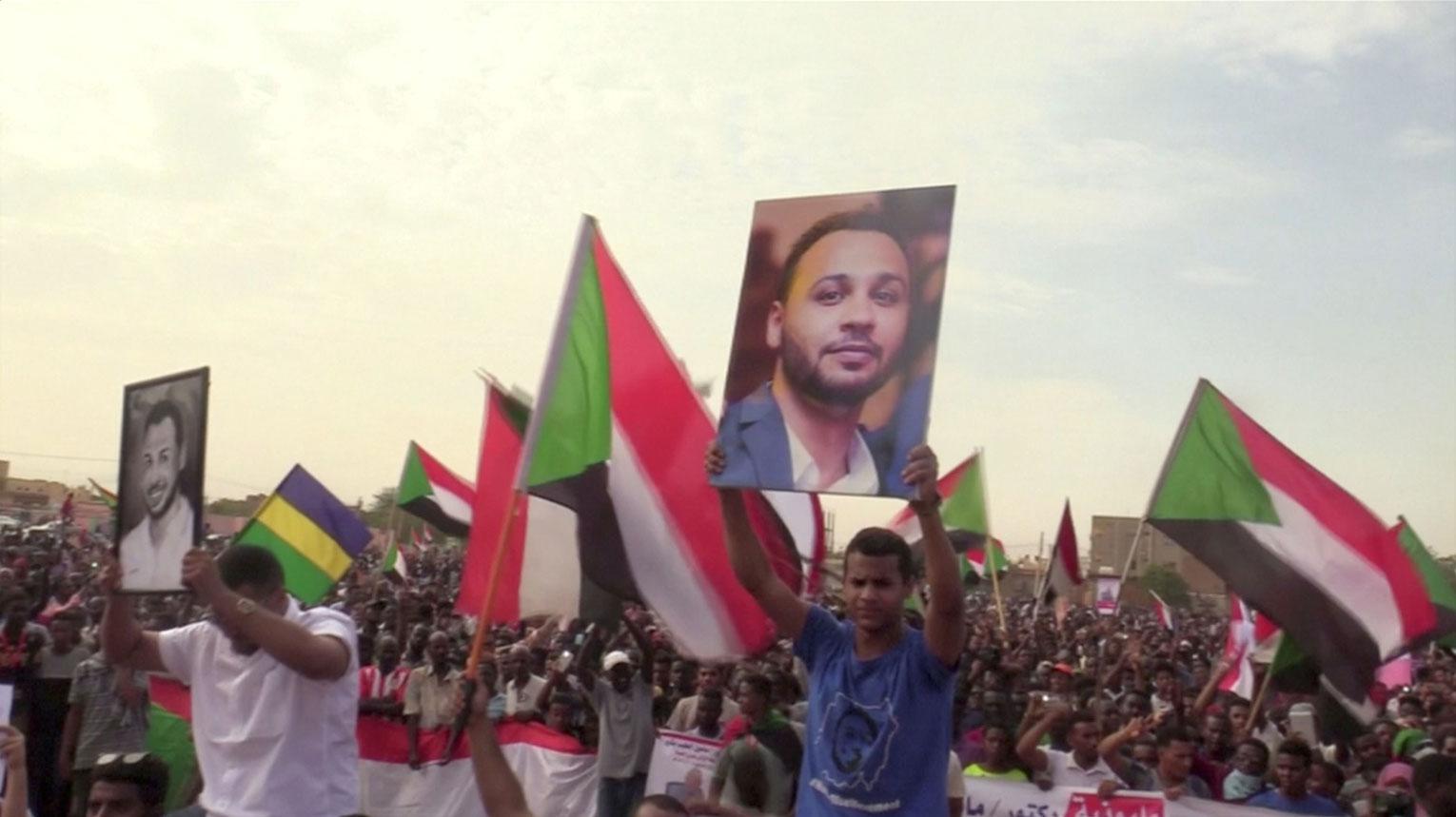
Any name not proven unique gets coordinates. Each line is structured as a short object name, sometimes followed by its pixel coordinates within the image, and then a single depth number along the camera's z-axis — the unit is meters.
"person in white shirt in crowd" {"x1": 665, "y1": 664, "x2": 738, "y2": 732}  8.94
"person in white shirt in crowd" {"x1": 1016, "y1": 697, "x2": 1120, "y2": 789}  7.27
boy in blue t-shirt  3.30
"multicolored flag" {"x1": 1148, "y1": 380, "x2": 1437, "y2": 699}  8.77
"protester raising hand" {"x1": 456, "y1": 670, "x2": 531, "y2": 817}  2.98
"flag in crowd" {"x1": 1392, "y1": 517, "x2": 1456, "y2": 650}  10.30
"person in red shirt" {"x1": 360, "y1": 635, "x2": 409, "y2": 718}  9.47
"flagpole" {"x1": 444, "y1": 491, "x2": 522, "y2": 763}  2.97
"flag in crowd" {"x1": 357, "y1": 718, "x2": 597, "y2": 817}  9.17
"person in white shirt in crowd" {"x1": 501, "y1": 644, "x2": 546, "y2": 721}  10.27
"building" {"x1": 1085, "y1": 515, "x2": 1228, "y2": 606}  65.96
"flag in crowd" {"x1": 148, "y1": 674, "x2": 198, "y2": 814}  8.46
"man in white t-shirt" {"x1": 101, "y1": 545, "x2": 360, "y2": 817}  3.88
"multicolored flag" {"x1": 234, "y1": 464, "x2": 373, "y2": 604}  11.96
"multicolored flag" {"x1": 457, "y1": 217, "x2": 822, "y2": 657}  6.28
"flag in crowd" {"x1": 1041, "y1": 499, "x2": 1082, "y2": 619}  16.55
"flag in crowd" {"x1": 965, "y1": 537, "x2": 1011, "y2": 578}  20.70
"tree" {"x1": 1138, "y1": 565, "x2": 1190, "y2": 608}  62.18
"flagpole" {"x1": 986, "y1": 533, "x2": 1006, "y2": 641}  15.33
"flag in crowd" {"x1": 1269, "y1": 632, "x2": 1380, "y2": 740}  9.23
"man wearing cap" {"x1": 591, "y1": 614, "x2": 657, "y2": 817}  9.00
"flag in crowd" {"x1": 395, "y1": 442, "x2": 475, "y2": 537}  15.51
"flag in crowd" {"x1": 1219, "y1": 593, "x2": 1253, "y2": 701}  12.34
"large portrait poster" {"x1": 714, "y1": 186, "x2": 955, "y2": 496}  4.32
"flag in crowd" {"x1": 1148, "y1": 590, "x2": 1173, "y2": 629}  23.20
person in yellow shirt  7.42
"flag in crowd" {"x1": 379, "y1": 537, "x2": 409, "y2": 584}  17.65
